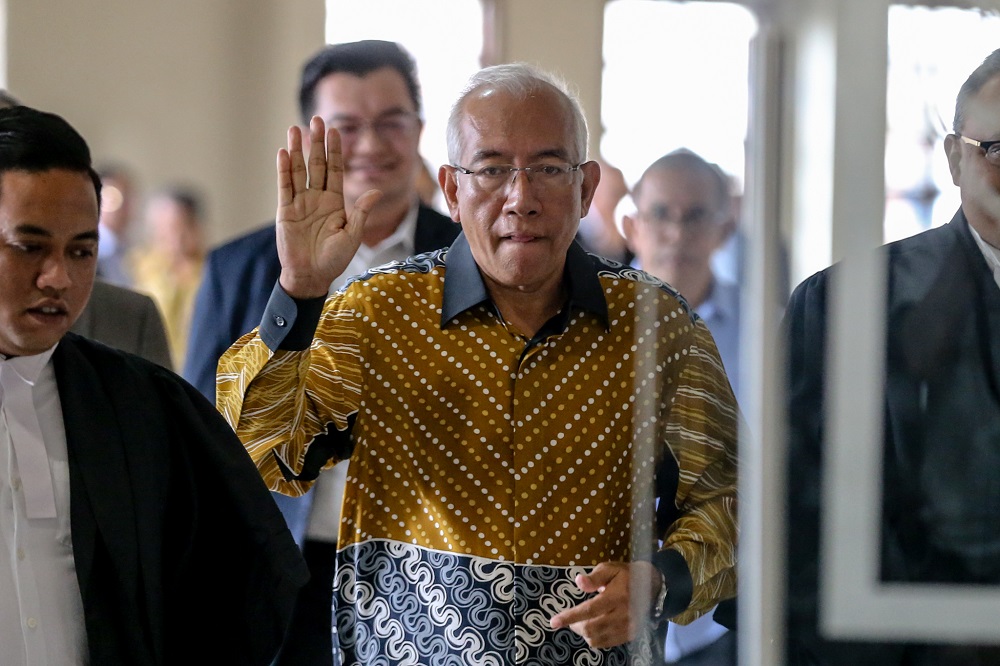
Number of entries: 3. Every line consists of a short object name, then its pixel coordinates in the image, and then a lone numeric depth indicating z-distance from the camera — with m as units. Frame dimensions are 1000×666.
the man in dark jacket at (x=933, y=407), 4.27
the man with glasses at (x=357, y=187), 5.20
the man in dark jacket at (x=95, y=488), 4.48
